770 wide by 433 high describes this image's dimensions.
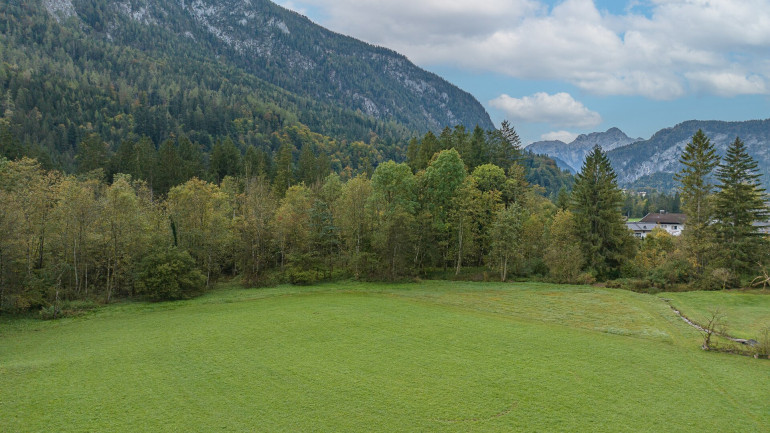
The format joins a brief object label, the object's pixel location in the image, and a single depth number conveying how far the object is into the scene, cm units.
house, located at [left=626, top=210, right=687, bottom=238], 11350
